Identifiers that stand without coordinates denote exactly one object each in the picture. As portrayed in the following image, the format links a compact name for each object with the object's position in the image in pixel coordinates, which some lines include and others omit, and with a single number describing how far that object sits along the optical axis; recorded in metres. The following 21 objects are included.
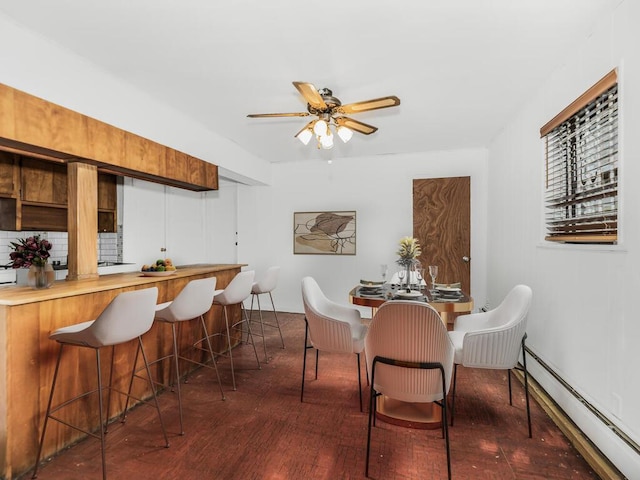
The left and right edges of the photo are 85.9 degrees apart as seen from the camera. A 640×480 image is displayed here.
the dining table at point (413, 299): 2.33
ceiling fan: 2.37
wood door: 4.87
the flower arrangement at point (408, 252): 2.85
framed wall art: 5.49
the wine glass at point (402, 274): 3.26
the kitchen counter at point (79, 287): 1.85
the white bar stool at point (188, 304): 2.45
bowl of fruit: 2.93
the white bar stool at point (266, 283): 3.70
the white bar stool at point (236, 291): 3.06
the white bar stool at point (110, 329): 1.81
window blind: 1.95
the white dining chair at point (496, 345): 2.14
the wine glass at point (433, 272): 2.94
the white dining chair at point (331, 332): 2.43
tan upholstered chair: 1.74
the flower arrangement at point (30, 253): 2.31
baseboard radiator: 1.71
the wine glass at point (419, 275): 2.98
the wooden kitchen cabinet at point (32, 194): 3.65
